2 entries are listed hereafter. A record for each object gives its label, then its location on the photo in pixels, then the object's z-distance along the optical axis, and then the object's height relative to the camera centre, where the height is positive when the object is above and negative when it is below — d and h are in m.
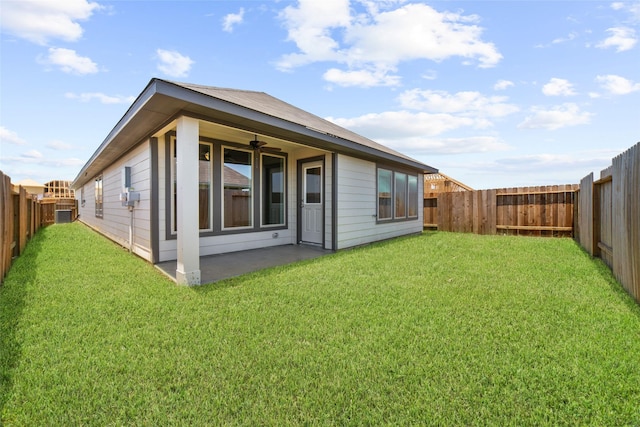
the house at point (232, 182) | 4.09 +0.57
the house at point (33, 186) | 20.33 +1.55
